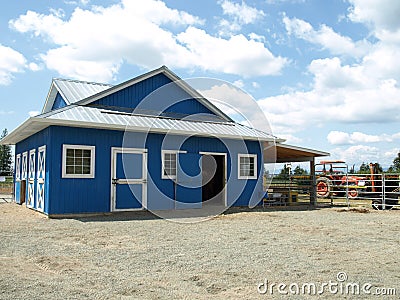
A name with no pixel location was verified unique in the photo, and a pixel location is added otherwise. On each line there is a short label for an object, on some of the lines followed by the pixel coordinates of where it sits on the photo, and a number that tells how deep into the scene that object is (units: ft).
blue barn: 39.27
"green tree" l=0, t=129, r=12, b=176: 214.69
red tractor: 67.17
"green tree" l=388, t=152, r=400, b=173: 125.96
